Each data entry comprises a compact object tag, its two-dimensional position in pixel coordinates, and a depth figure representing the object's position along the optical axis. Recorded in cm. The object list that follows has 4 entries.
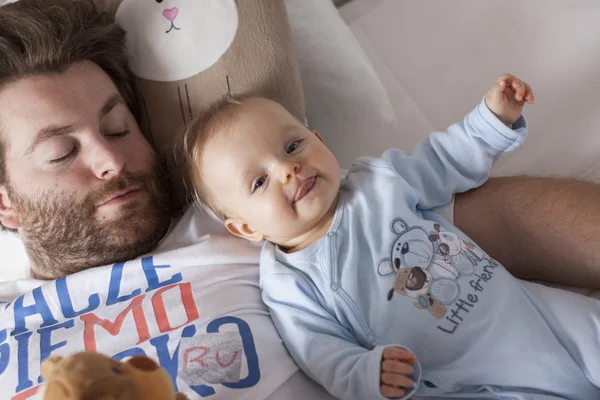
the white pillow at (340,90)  145
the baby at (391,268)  92
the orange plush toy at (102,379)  55
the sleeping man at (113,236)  99
